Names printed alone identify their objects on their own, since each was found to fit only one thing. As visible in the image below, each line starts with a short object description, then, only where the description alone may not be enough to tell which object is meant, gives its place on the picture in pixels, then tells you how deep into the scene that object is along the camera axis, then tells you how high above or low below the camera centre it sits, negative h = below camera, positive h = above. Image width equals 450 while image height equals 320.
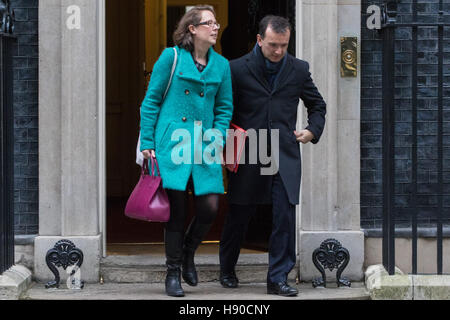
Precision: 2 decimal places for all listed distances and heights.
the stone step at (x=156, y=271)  13.49 -0.96
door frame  13.67 +0.20
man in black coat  12.07 +0.15
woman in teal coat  11.57 +0.20
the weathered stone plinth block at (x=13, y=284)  12.27 -0.97
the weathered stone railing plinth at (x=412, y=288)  12.30 -0.99
